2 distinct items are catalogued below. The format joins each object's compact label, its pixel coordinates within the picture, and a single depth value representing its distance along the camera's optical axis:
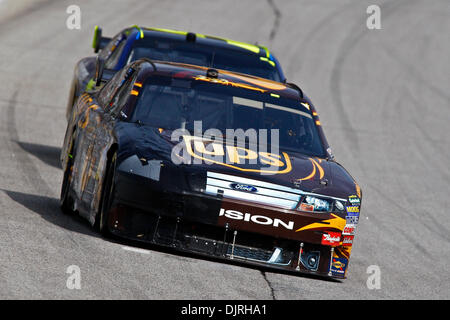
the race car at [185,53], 24.67
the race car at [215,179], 14.84
